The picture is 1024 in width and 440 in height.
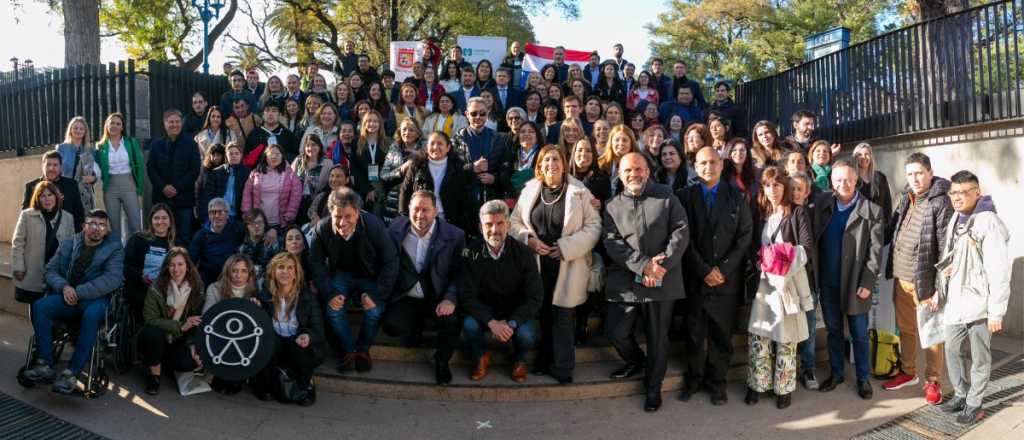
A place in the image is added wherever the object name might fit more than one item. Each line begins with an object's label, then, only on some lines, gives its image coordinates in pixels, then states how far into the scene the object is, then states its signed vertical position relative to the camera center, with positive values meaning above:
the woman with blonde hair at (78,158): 7.04 +0.91
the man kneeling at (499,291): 5.05 -0.50
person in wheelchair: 4.98 -0.40
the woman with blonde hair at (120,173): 7.26 +0.76
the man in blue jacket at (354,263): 5.30 -0.25
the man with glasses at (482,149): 6.64 +0.83
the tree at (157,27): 21.73 +7.58
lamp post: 15.83 +5.54
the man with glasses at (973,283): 4.45 -0.48
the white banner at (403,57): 14.63 +3.97
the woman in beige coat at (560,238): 5.15 -0.09
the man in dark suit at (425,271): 5.24 -0.34
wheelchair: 4.99 -0.86
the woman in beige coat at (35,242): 5.51 +0.00
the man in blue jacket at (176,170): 7.49 +0.79
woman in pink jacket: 6.75 +0.45
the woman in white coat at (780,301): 4.97 -0.63
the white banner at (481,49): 14.76 +4.14
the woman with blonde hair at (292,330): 4.94 -0.75
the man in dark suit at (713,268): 5.07 -0.36
